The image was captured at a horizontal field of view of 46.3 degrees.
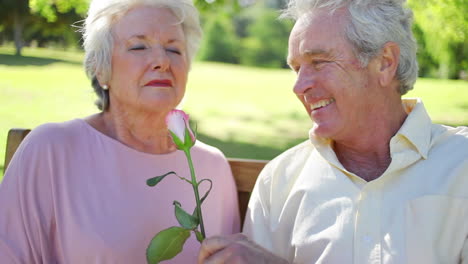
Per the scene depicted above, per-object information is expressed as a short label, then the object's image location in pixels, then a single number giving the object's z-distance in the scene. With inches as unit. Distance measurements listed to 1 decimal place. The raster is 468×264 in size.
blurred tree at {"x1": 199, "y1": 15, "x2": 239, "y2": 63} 1291.8
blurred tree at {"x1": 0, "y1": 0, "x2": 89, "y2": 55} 560.7
